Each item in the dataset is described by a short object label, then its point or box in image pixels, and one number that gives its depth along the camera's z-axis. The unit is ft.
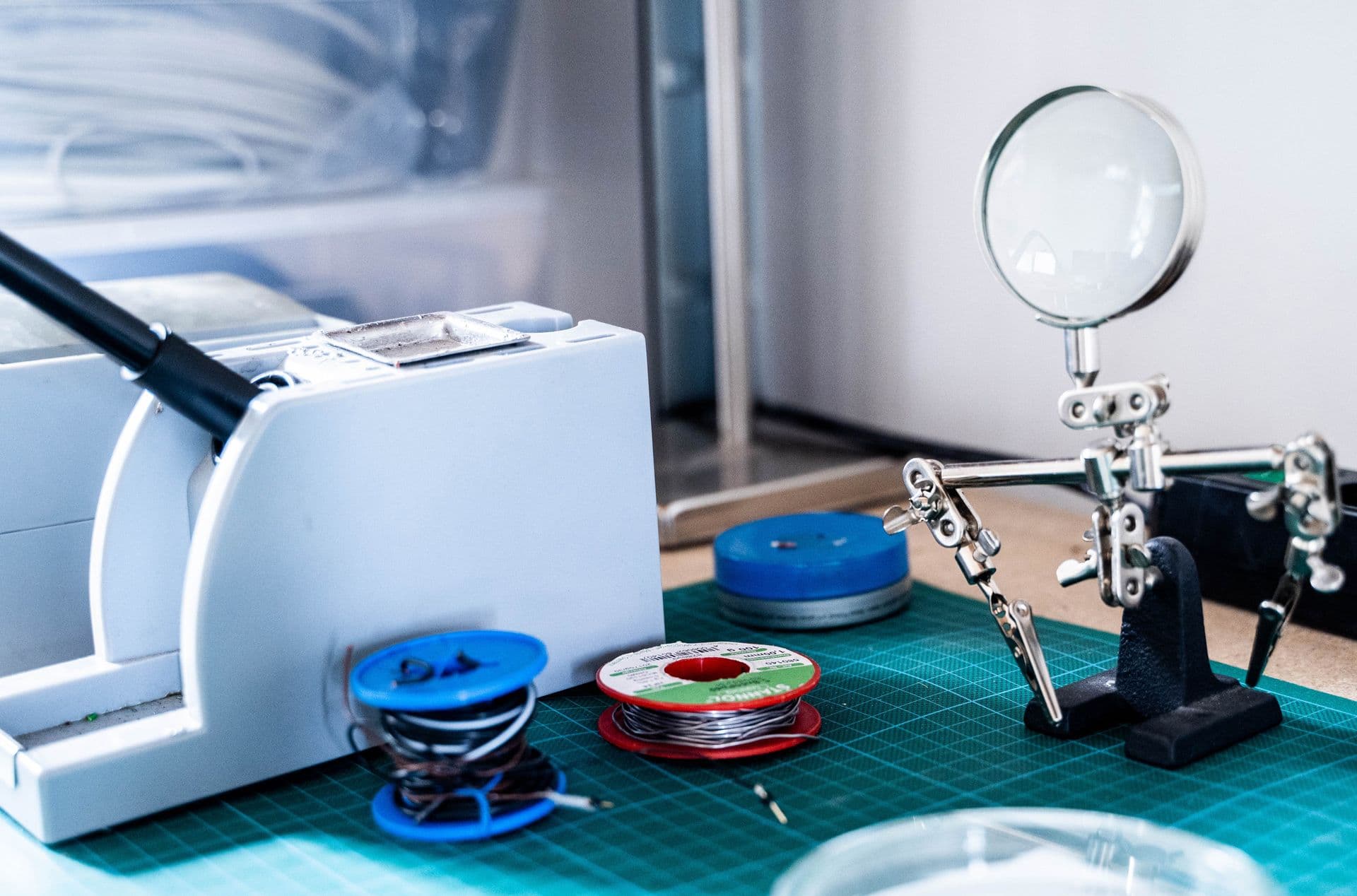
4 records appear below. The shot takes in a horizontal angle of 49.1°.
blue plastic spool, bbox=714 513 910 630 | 3.64
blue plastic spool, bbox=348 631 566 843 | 2.55
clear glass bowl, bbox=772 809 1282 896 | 2.39
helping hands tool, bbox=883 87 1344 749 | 2.37
